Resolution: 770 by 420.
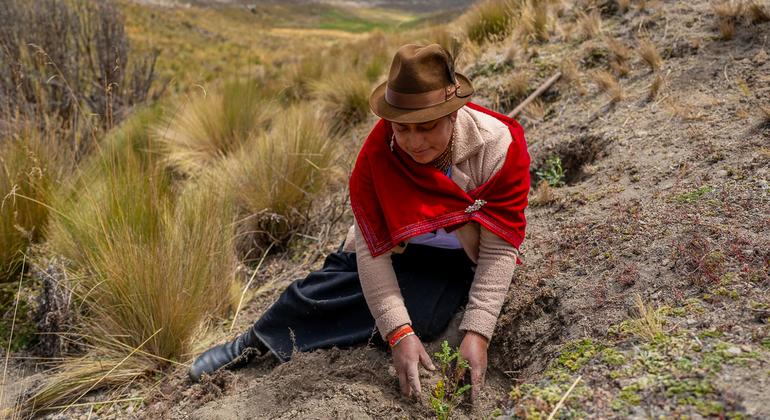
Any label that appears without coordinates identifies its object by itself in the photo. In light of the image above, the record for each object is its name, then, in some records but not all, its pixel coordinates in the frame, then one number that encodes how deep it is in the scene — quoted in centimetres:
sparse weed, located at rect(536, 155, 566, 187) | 344
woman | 198
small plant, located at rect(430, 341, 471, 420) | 188
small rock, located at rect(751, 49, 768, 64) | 358
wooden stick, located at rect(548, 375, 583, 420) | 163
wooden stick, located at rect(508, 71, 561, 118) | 437
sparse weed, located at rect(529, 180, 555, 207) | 319
